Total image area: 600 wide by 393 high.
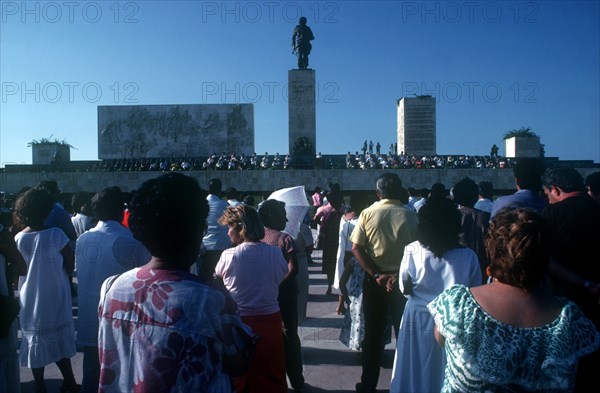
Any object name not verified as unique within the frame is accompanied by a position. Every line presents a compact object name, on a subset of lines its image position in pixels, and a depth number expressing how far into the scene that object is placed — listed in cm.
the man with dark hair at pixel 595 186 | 402
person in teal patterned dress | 163
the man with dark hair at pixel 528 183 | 365
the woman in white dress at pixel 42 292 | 362
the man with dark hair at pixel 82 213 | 667
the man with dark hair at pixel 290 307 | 349
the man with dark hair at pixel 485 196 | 574
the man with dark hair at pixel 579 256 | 276
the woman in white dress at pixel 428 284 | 285
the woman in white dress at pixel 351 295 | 427
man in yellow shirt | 355
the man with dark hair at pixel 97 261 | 315
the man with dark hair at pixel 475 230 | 404
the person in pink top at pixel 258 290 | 285
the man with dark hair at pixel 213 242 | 591
